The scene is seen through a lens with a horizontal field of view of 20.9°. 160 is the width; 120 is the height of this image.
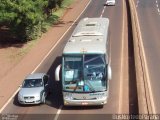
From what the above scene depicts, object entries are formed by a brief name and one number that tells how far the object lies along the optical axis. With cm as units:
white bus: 2530
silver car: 2714
